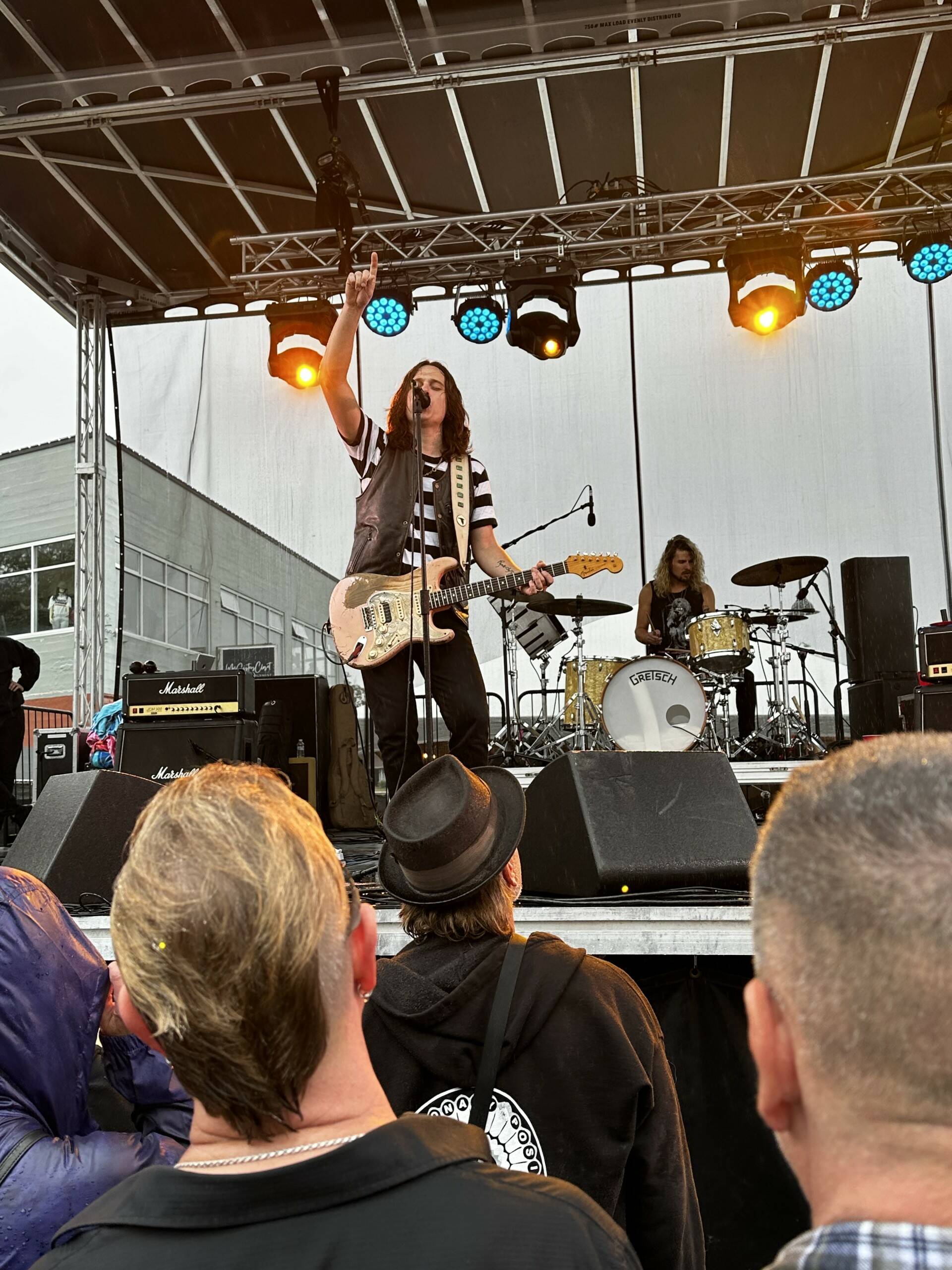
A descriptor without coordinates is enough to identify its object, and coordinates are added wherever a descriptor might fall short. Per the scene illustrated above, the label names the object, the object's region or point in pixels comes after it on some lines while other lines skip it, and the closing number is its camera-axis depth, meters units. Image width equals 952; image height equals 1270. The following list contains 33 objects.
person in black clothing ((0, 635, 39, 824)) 7.31
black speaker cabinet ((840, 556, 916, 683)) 7.27
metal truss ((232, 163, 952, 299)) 7.28
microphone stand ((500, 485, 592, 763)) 8.07
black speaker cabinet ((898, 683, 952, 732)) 5.48
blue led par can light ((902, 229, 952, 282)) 7.20
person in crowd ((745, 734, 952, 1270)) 0.62
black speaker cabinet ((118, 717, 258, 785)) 5.78
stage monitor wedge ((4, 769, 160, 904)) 3.16
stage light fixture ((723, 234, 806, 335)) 7.31
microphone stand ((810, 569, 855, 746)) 7.46
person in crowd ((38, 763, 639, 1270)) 0.84
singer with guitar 4.20
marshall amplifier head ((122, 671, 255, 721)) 5.84
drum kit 6.95
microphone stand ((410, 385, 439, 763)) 3.87
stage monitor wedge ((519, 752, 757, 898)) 2.84
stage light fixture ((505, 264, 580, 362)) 7.55
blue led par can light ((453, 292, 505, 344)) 7.87
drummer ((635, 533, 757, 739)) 8.05
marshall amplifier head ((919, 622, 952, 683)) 5.57
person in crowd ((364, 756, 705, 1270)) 1.68
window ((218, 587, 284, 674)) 8.80
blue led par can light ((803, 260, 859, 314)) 7.50
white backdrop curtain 8.85
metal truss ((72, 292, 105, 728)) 7.74
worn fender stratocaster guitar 4.33
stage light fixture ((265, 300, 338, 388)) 7.74
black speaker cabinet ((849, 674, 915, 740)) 7.07
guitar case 7.47
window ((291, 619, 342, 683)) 8.88
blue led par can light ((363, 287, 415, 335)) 7.77
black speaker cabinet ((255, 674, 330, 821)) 7.34
